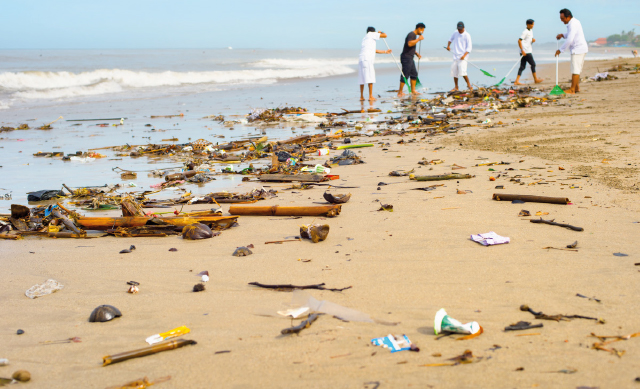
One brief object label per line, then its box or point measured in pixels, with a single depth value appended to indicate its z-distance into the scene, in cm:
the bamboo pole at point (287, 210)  421
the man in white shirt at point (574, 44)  1273
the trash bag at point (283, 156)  687
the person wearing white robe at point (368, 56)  1385
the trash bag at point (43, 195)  532
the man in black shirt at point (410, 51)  1475
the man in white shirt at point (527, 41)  1647
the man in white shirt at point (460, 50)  1516
